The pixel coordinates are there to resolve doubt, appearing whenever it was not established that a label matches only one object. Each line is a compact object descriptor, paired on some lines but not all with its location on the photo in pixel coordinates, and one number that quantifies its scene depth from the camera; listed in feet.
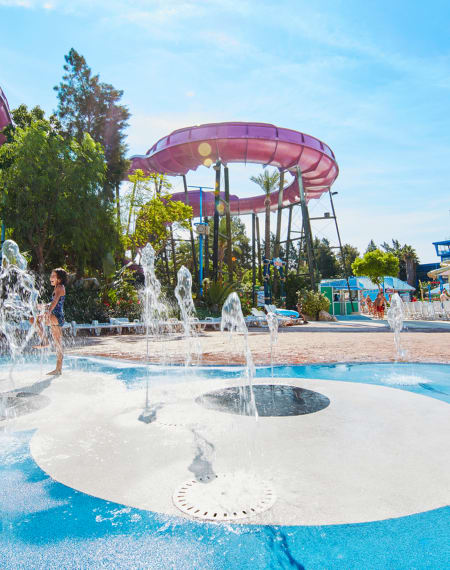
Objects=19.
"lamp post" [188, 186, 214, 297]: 61.93
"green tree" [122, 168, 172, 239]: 64.44
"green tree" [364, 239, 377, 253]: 228.57
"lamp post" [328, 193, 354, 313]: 81.55
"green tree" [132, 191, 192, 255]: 61.21
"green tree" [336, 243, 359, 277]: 182.66
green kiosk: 85.25
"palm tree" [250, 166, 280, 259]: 88.28
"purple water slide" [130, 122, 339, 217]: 61.82
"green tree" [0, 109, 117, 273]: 42.60
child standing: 17.94
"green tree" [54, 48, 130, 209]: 66.18
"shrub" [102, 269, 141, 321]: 47.96
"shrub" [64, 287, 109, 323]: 43.50
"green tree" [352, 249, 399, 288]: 129.90
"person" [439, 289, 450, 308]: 64.02
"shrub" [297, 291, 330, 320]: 68.39
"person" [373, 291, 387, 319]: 66.90
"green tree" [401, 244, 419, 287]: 174.40
